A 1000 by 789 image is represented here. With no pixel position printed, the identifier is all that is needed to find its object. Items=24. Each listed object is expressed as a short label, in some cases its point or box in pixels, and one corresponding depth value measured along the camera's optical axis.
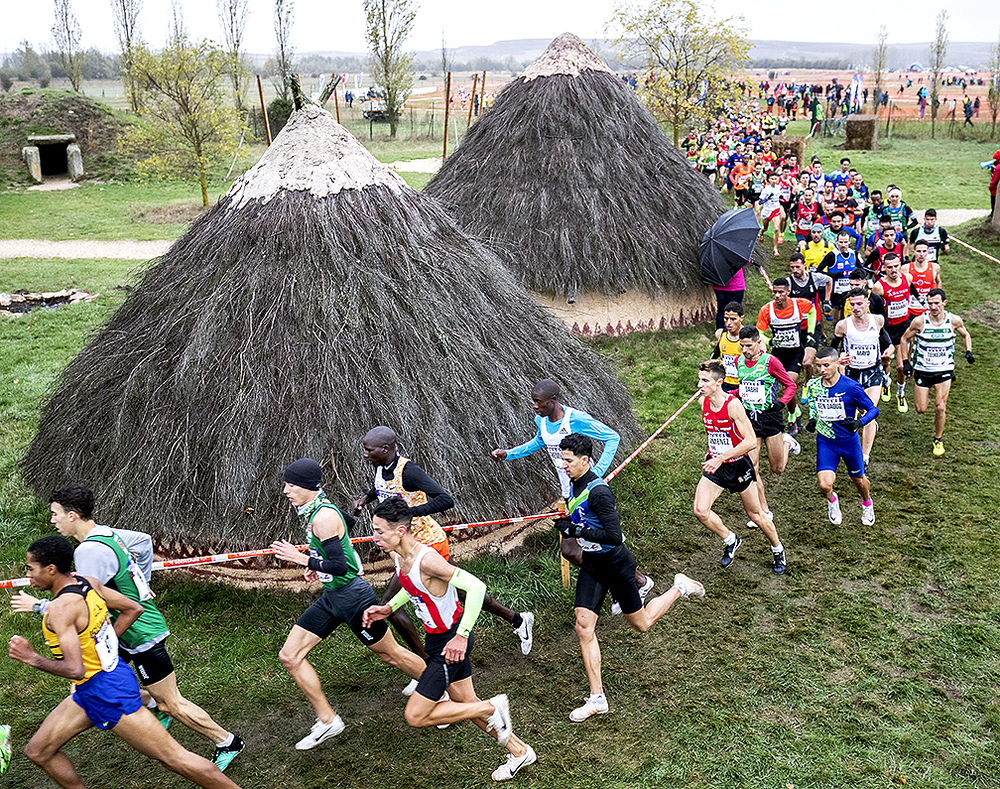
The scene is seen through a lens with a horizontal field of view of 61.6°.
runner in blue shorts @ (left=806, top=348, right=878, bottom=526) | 8.13
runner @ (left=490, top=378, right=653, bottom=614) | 6.52
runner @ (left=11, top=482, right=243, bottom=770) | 5.12
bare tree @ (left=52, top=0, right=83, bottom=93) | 49.19
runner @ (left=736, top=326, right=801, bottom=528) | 8.29
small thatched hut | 13.39
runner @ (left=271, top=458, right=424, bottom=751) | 5.45
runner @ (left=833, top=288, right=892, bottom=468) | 9.33
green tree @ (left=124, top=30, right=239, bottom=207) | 23.19
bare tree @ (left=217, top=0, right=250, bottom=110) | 40.75
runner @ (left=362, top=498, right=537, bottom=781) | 4.98
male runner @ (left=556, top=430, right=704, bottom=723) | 5.69
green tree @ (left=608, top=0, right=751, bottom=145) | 23.52
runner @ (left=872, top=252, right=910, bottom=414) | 10.78
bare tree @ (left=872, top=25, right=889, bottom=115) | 47.69
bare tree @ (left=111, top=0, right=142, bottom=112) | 34.09
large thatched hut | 7.18
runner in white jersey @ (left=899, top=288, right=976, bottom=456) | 9.77
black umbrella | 13.12
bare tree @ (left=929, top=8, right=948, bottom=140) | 45.16
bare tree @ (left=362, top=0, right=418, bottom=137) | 41.38
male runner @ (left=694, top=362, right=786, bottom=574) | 7.35
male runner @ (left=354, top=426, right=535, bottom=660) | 5.82
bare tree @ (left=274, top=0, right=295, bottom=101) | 40.79
